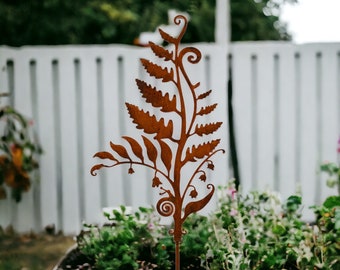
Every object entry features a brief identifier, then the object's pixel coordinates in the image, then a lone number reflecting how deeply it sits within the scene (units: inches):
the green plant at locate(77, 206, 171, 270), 91.4
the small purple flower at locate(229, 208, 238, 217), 98.4
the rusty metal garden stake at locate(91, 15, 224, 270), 70.8
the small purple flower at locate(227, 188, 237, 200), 105.1
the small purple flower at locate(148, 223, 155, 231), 101.7
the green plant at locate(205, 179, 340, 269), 85.8
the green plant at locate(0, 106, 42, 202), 161.1
